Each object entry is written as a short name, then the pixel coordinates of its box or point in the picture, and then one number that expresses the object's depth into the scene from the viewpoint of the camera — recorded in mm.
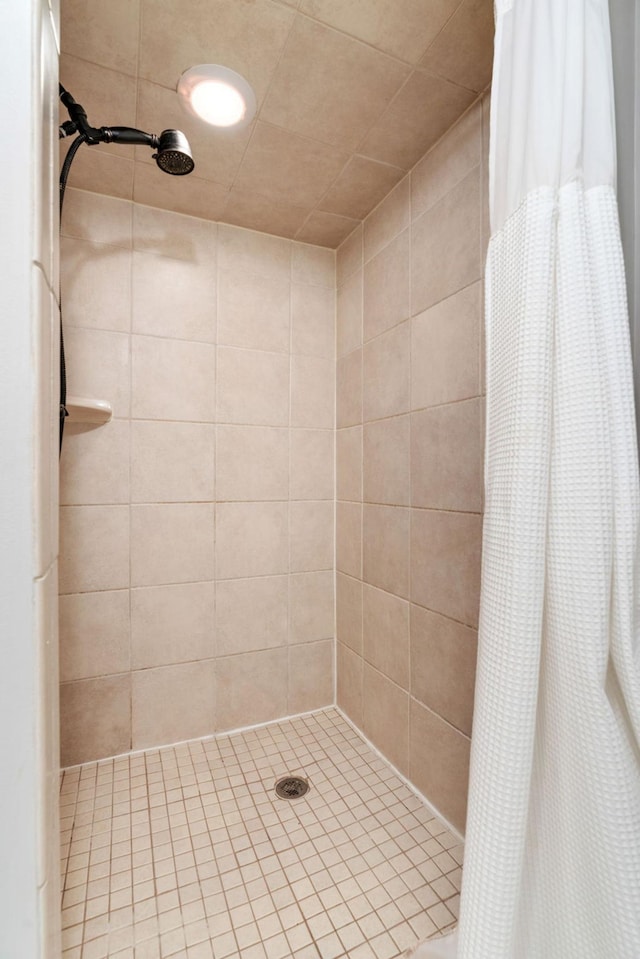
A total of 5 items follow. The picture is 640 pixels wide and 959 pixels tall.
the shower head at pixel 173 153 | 954
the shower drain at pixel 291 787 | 1264
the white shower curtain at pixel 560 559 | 579
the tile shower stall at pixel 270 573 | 1001
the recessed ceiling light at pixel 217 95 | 974
